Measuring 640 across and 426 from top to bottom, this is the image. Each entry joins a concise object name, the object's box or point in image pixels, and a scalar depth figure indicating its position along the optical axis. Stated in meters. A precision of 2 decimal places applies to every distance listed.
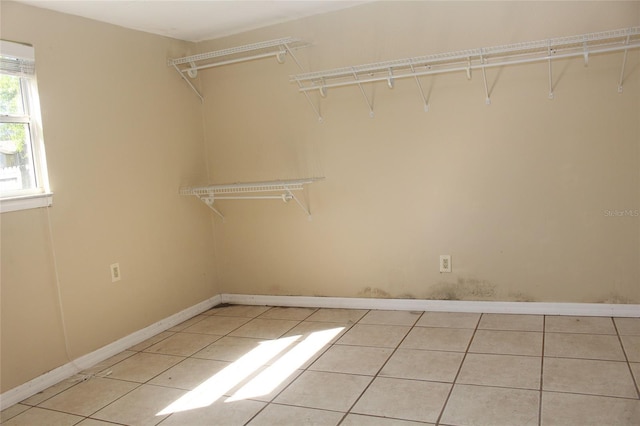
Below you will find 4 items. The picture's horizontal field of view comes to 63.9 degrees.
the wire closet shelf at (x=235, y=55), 3.25
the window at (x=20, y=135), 2.56
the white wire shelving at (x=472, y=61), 2.69
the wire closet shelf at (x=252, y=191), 3.38
